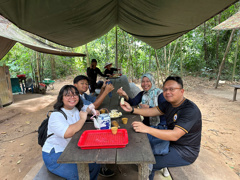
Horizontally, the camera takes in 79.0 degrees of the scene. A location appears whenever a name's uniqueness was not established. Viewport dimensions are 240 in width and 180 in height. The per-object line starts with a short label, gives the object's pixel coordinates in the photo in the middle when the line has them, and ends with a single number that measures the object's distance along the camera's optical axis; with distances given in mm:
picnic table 1208
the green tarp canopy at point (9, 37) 4418
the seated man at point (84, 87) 2461
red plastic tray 1376
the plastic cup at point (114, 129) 1572
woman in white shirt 1567
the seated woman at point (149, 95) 2500
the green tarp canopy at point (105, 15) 2078
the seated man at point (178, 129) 1575
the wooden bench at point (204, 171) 2131
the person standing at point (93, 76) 5597
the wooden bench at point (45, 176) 1550
